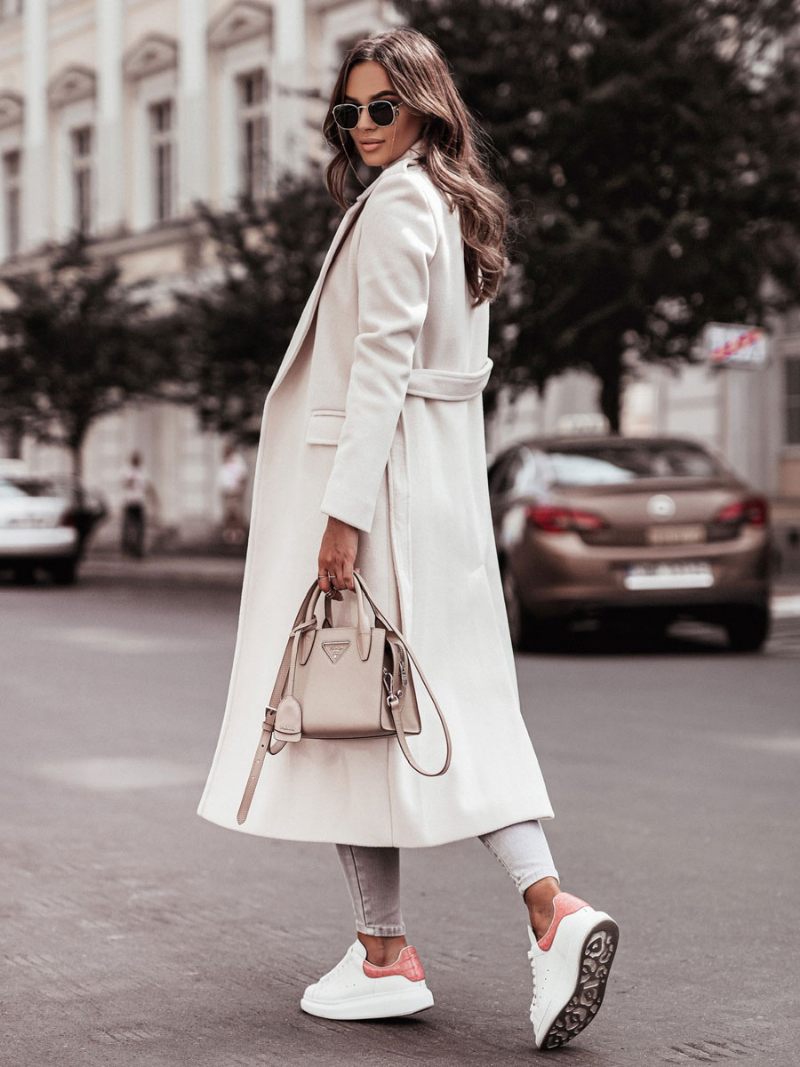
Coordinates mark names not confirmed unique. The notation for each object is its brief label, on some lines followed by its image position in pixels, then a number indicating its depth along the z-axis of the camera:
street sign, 16.48
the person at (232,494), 29.94
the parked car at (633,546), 12.59
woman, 3.80
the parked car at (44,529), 23.33
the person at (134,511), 28.58
